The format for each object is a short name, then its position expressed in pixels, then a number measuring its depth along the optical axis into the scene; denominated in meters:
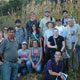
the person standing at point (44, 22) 7.05
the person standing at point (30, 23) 6.97
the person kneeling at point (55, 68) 6.08
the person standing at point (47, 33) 6.70
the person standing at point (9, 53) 5.38
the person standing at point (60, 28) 6.70
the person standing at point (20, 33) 7.07
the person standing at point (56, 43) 6.45
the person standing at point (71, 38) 6.56
